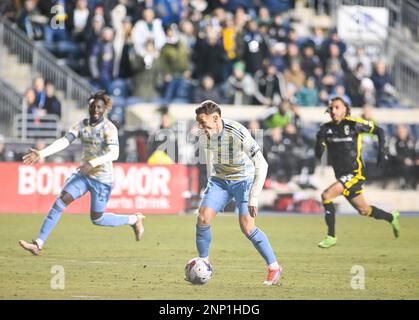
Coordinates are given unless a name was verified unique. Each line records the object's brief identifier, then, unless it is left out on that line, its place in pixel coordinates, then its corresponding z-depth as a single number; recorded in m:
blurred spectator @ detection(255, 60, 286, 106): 27.28
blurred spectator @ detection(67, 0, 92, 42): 27.19
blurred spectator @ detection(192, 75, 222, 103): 26.44
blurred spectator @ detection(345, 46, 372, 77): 30.25
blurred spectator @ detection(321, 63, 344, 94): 28.81
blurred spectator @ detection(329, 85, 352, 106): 28.36
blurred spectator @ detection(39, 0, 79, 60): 27.52
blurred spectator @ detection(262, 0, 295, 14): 30.98
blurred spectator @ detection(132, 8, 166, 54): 27.00
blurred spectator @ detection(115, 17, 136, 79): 26.86
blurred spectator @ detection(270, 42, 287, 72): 28.48
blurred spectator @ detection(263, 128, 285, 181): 25.66
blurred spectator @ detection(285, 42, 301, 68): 28.48
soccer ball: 12.36
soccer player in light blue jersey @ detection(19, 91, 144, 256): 15.43
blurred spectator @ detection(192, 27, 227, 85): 27.33
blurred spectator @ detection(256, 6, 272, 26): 29.37
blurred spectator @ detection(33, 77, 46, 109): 25.19
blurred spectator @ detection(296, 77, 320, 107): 28.19
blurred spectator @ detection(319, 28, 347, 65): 29.34
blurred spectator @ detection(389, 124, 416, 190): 26.78
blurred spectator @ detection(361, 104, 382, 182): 26.78
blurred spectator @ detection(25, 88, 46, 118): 25.12
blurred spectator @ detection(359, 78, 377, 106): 29.16
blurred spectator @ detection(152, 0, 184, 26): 28.05
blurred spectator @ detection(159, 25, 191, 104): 26.94
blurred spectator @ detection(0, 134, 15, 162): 23.98
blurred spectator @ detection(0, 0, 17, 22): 27.57
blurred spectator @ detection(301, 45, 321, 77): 28.89
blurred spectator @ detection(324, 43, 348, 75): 29.22
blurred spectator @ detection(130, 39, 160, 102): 26.73
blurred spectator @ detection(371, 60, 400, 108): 29.62
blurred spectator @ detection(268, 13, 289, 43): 29.11
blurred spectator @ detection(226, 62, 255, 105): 27.31
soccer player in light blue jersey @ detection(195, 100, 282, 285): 12.09
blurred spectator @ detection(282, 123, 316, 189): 25.81
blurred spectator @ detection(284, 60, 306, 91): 28.44
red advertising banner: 23.61
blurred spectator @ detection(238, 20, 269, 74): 27.97
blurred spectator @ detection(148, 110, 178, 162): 24.66
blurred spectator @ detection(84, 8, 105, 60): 26.58
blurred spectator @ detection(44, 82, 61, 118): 25.23
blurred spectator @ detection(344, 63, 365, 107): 28.99
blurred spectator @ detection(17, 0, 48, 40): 27.17
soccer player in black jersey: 17.91
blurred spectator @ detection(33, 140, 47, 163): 23.77
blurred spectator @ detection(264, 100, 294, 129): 26.12
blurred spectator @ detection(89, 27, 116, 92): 26.38
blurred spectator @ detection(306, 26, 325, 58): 29.44
